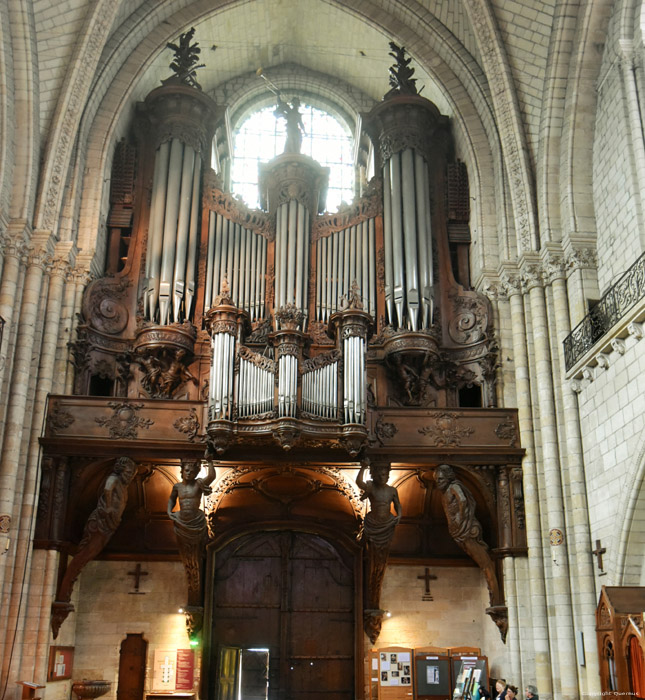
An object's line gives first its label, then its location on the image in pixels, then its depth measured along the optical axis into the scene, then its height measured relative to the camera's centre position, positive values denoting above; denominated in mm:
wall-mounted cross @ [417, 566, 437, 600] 17234 +1571
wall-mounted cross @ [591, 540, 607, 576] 13227 +1625
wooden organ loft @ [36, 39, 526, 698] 14625 +5393
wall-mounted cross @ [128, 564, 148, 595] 16875 +1529
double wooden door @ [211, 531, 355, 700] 16828 +870
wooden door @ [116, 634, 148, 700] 16281 -146
